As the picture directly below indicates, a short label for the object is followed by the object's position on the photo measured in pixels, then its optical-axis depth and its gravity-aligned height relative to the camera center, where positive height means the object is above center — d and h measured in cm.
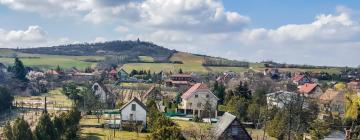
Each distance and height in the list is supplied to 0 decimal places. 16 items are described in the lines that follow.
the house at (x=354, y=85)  9326 -461
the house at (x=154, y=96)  7514 -544
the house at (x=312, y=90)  8425 -492
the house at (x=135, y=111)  5338 -538
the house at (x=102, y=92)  7415 -486
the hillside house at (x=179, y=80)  10850 -439
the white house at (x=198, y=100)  6826 -532
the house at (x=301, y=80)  11500 -435
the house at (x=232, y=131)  3959 -558
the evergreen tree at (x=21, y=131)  3553 -505
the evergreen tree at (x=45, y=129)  3709 -525
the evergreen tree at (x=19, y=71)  9644 -226
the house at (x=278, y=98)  6312 -490
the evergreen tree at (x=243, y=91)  7050 -435
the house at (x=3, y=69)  11035 -215
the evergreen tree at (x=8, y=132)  3666 -537
